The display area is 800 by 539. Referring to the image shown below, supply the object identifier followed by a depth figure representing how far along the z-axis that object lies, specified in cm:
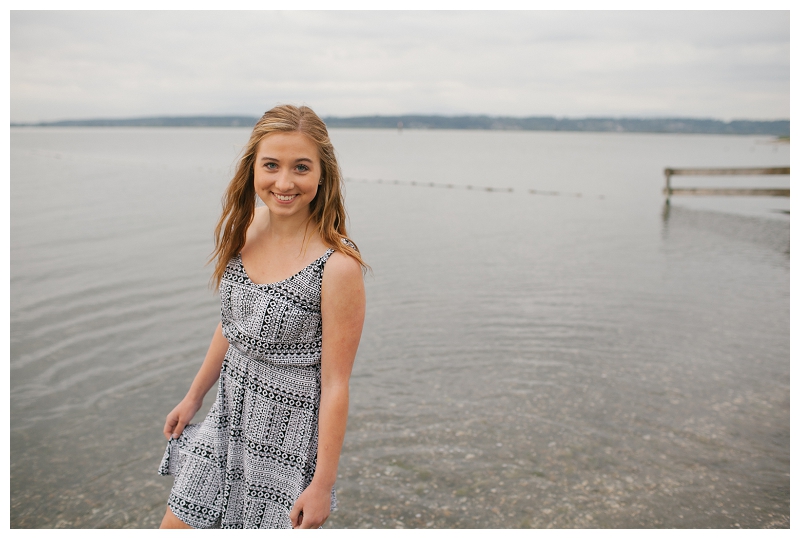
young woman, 217
